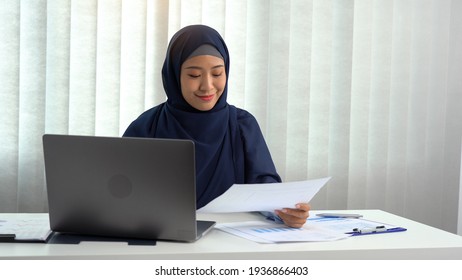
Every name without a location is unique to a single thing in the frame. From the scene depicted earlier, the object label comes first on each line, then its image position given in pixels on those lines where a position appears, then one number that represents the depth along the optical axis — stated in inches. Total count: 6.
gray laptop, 99.9
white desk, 97.6
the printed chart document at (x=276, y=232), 104.6
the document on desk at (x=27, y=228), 101.9
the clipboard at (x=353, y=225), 109.5
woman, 129.3
